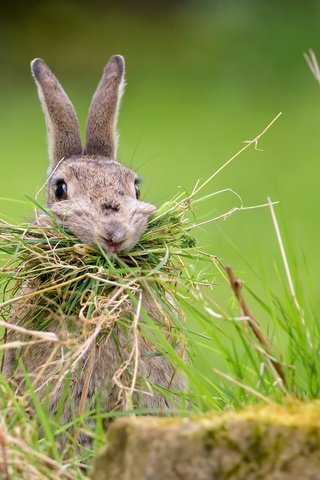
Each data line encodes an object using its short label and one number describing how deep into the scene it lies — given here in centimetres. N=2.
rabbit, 835
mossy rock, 549
